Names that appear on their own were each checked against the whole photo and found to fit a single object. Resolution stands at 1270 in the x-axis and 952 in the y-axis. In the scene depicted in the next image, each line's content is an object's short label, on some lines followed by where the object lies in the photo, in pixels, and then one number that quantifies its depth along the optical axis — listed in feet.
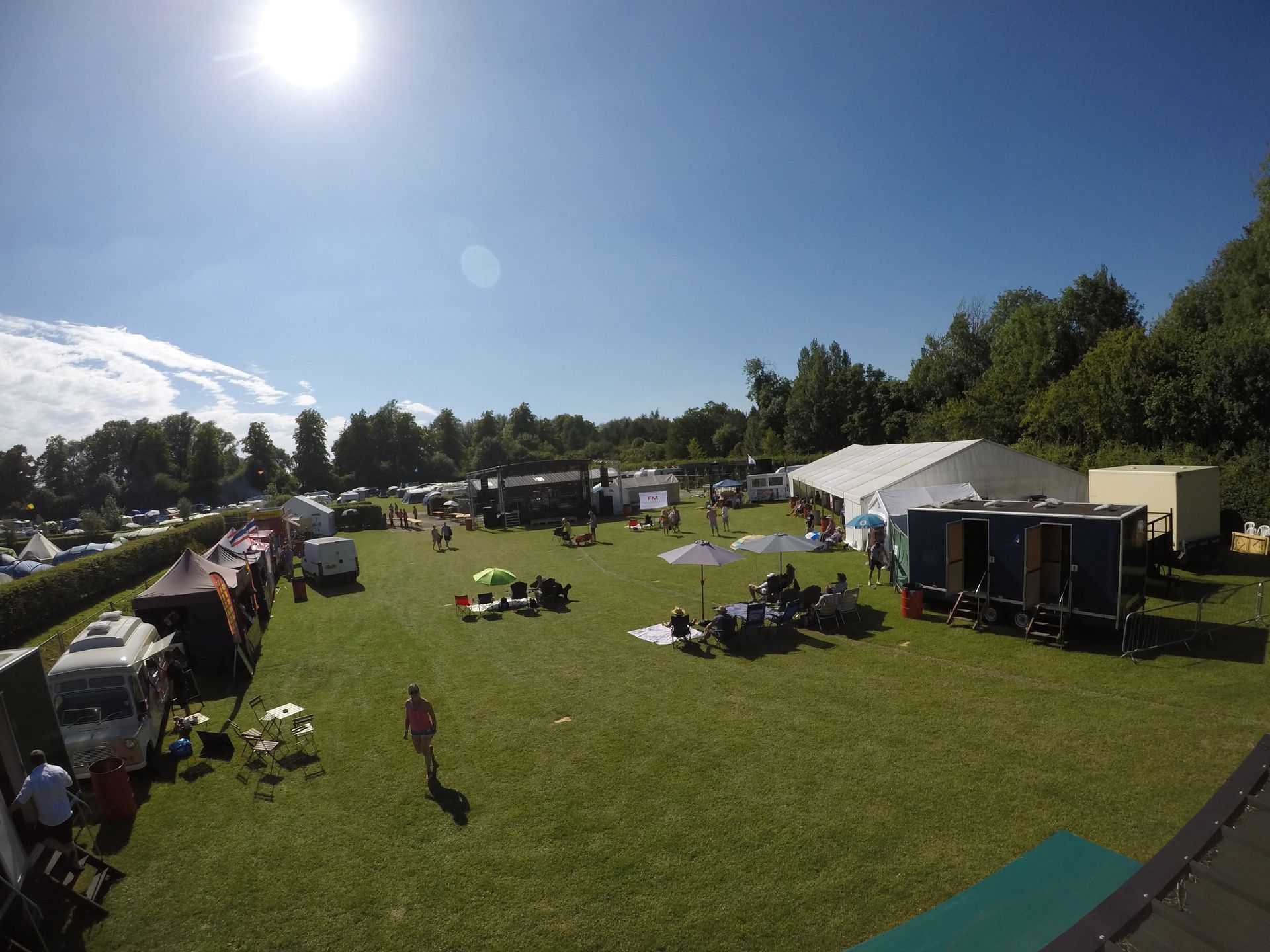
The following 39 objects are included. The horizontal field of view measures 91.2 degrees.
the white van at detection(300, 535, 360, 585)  74.54
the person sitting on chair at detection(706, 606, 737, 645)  41.47
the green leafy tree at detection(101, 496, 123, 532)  148.56
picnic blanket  43.78
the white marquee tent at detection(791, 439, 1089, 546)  67.15
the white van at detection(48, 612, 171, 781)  28.58
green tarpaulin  13.17
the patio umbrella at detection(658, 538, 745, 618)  45.03
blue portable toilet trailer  37.17
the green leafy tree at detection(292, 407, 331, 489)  261.85
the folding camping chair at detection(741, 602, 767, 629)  42.96
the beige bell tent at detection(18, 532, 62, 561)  110.01
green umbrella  53.31
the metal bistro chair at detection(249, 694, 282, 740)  32.81
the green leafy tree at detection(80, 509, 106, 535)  138.62
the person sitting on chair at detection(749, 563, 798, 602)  48.91
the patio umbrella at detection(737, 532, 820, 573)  46.73
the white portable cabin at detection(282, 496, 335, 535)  113.09
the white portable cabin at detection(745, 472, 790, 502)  138.31
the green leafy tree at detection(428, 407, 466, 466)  309.83
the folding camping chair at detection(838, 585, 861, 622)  45.01
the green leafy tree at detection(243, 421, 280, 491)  270.05
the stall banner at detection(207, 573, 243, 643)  42.19
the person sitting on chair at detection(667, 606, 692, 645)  42.57
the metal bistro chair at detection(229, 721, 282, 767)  29.73
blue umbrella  60.08
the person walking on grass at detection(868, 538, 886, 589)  56.44
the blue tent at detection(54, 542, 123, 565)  94.43
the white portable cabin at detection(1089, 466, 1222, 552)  52.70
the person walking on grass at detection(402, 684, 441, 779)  27.09
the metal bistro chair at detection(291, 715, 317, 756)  30.91
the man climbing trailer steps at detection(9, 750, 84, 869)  20.63
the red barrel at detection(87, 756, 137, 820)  25.44
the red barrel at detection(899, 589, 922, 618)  45.57
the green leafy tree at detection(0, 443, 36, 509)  242.99
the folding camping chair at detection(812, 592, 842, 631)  44.47
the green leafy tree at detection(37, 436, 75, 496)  256.93
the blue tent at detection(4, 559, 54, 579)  89.61
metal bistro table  31.78
